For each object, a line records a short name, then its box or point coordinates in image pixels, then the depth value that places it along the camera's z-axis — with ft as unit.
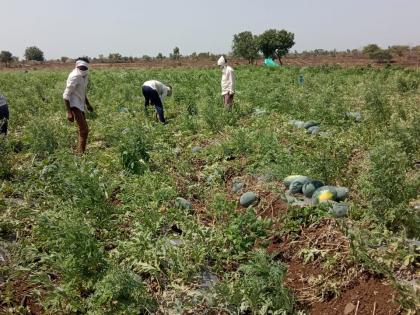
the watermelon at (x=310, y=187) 14.70
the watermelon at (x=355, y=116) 27.07
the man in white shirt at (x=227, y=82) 33.04
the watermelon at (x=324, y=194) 13.79
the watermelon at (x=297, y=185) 15.15
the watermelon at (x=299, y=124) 25.50
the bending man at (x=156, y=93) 29.84
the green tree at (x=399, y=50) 159.41
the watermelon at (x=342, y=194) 14.06
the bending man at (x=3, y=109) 24.00
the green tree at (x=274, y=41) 149.48
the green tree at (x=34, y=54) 263.29
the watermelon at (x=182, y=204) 15.13
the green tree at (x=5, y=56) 216.33
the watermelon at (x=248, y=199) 15.37
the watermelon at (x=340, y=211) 12.78
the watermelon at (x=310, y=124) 25.23
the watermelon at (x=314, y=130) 23.50
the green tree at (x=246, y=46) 155.74
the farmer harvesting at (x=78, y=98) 23.16
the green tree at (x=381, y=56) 144.38
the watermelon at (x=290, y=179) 15.43
